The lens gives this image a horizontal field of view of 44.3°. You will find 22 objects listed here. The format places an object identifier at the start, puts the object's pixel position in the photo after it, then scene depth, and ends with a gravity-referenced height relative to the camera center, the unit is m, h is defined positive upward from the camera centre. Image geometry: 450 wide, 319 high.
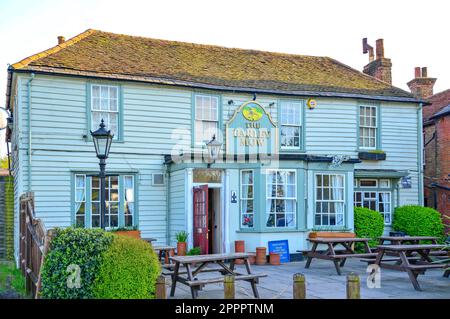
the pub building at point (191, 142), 15.58 +1.16
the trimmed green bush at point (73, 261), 8.24 -1.25
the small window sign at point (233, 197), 16.58 -0.57
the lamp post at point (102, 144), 10.42 +0.65
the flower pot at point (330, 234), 16.69 -1.71
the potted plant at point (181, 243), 15.25 -1.79
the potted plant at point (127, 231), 15.48 -1.48
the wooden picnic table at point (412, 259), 11.02 -1.78
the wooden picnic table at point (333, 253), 13.03 -1.83
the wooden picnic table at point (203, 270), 9.47 -1.71
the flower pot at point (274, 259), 15.59 -2.28
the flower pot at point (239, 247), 15.62 -1.94
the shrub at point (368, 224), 18.36 -1.55
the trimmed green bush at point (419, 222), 19.08 -1.52
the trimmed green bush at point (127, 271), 8.16 -1.39
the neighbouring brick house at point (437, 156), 21.67 +0.91
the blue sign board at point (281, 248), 16.16 -2.05
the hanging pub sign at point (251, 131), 17.81 +1.54
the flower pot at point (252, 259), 15.70 -2.30
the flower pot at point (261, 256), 15.58 -2.19
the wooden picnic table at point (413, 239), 13.14 -1.47
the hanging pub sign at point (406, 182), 20.22 -0.13
